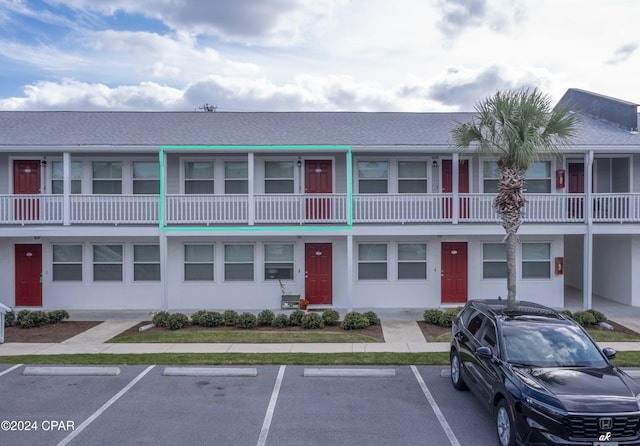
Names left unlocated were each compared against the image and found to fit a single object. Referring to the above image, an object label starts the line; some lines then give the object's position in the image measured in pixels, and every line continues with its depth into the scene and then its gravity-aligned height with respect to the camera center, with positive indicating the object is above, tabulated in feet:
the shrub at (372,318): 45.24 -9.51
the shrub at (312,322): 44.24 -9.63
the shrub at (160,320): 44.92 -9.53
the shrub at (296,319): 45.39 -9.58
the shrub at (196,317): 45.57 -9.41
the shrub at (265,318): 45.50 -9.50
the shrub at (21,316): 44.96 -9.04
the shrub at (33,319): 44.62 -9.38
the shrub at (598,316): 44.52 -9.31
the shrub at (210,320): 45.27 -9.59
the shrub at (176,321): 44.21 -9.54
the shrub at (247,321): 44.91 -9.64
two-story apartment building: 53.67 -2.97
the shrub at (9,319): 45.24 -9.44
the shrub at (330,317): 44.98 -9.41
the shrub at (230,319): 45.65 -9.60
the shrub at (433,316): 44.86 -9.34
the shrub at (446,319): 44.21 -9.41
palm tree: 39.40 +7.36
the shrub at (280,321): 45.06 -9.74
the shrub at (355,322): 43.75 -9.62
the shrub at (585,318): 43.78 -9.33
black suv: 18.31 -7.21
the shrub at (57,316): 46.42 -9.43
